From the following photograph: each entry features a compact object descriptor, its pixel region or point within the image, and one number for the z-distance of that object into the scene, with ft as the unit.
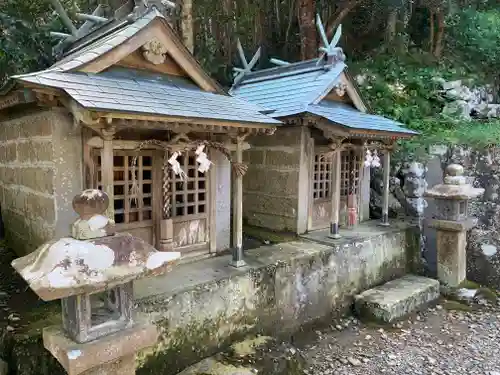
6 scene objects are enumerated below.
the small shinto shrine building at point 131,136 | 17.87
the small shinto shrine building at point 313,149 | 29.43
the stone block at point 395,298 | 26.30
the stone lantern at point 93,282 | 11.56
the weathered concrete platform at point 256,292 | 18.62
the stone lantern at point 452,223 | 30.86
